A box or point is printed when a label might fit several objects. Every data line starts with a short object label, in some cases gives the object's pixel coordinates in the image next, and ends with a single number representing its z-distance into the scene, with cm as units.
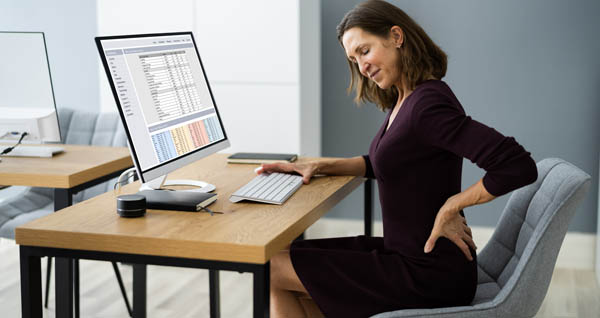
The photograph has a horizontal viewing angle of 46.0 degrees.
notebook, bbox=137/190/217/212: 180
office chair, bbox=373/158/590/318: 166
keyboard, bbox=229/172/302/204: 190
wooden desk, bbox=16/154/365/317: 148
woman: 165
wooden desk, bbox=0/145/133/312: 238
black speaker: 173
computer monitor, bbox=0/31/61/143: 262
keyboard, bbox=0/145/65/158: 272
